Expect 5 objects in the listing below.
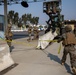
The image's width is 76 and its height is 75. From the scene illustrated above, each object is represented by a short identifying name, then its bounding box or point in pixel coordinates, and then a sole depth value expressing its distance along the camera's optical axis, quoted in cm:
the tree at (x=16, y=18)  4554
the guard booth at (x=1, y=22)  1184
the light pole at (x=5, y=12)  1227
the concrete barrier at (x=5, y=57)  341
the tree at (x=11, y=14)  4593
